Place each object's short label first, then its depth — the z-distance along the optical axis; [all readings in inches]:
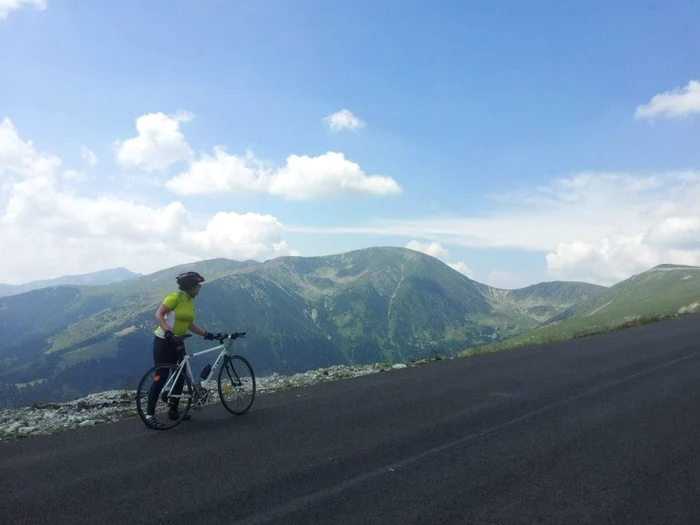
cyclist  344.2
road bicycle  344.2
